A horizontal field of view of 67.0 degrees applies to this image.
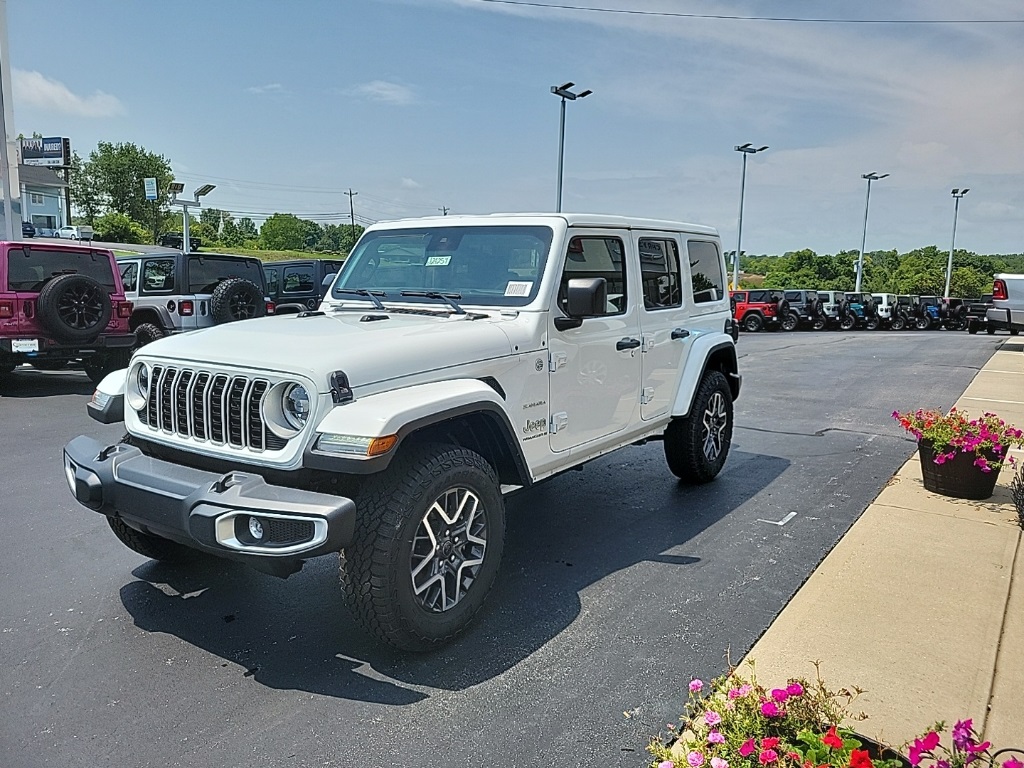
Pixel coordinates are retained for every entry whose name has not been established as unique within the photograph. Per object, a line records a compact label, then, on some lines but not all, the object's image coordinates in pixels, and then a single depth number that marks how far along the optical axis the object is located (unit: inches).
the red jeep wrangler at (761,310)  1125.1
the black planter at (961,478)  210.7
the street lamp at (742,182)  1481.3
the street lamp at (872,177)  1765.5
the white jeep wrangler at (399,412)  116.3
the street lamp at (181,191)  898.7
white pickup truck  684.7
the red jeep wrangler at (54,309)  368.2
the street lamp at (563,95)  922.7
